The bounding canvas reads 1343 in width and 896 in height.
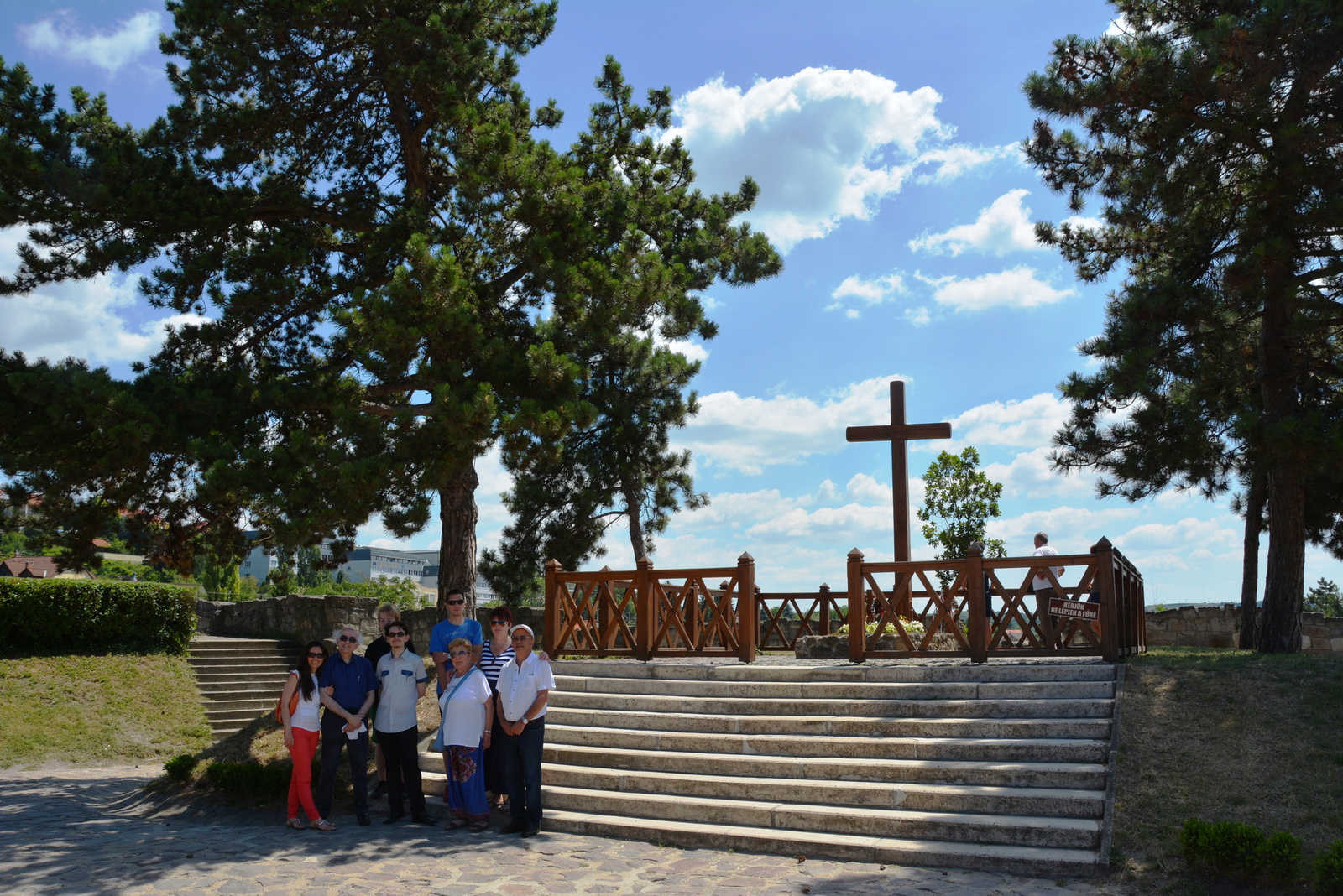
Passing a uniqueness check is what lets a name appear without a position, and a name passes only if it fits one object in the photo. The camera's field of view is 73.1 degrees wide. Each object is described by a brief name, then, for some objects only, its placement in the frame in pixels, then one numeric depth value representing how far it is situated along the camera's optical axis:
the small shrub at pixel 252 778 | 8.88
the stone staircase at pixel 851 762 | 6.56
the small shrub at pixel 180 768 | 9.82
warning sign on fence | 9.60
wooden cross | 14.77
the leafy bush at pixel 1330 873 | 5.19
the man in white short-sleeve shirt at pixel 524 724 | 7.42
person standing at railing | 11.20
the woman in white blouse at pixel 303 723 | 7.82
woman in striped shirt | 7.78
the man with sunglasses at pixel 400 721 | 7.81
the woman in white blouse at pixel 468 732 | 7.59
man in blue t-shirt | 8.38
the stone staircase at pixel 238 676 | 16.23
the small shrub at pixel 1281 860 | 5.44
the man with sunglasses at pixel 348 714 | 7.80
